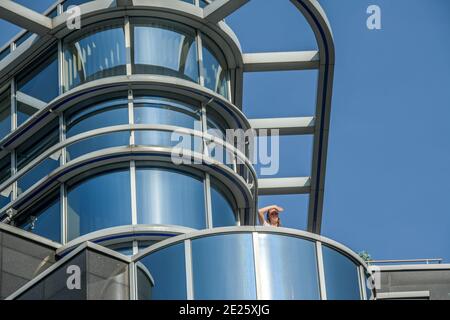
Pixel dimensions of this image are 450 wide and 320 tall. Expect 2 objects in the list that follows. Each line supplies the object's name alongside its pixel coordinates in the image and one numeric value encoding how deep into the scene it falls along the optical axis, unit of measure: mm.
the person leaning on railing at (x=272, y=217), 27906
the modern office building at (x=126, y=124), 29609
